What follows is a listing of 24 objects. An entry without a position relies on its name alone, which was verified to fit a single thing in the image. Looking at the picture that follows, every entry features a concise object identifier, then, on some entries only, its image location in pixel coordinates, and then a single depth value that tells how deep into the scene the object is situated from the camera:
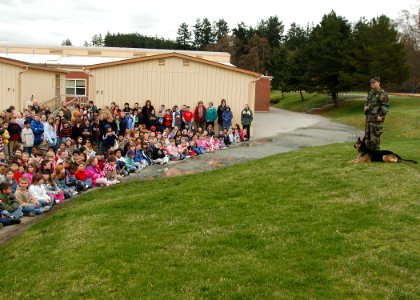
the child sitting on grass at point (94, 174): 13.64
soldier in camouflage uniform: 11.88
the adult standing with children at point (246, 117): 21.80
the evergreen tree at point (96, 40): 127.62
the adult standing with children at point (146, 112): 19.94
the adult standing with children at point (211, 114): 21.73
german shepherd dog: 11.87
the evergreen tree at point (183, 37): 96.75
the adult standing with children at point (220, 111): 21.72
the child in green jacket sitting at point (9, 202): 10.66
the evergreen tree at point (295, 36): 92.62
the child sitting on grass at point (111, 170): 14.07
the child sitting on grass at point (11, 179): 11.45
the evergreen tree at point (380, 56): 37.53
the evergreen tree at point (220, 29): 98.94
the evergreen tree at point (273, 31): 89.12
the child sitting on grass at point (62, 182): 12.62
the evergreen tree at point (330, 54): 42.97
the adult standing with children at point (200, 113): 21.88
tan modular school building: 21.91
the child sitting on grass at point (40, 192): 11.52
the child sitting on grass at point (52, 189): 12.11
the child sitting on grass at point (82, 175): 13.30
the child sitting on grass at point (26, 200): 11.14
